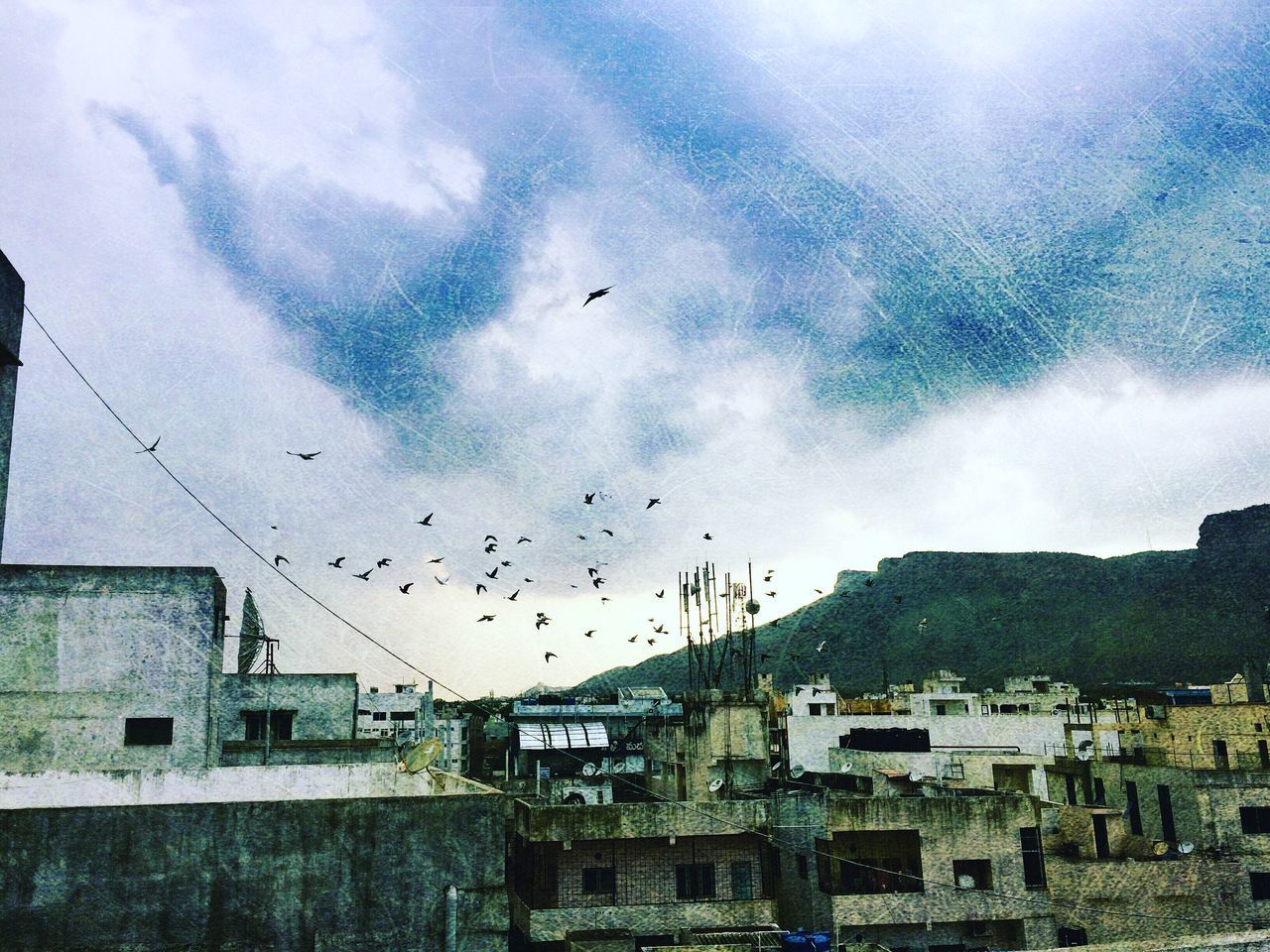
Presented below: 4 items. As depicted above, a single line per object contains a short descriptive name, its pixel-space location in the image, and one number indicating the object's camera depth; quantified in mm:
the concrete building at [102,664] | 16547
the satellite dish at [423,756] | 13538
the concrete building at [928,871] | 27172
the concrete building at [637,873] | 26734
